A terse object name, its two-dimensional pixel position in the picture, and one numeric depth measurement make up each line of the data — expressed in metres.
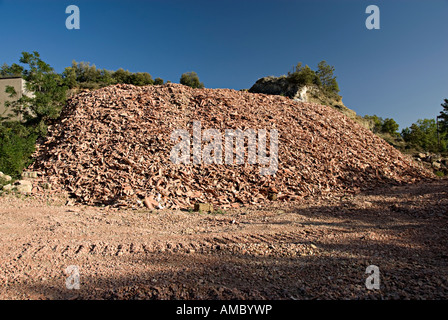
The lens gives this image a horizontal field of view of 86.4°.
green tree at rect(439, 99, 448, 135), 24.30
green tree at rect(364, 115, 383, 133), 19.46
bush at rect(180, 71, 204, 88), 27.97
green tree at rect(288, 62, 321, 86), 18.98
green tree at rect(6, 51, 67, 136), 9.94
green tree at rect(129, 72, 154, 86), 24.16
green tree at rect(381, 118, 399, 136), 27.04
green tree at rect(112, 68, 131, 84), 25.03
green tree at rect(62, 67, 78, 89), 21.69
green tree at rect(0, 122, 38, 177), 7.70
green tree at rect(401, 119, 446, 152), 17.89
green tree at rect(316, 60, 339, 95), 21.86
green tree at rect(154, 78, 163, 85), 28.17
